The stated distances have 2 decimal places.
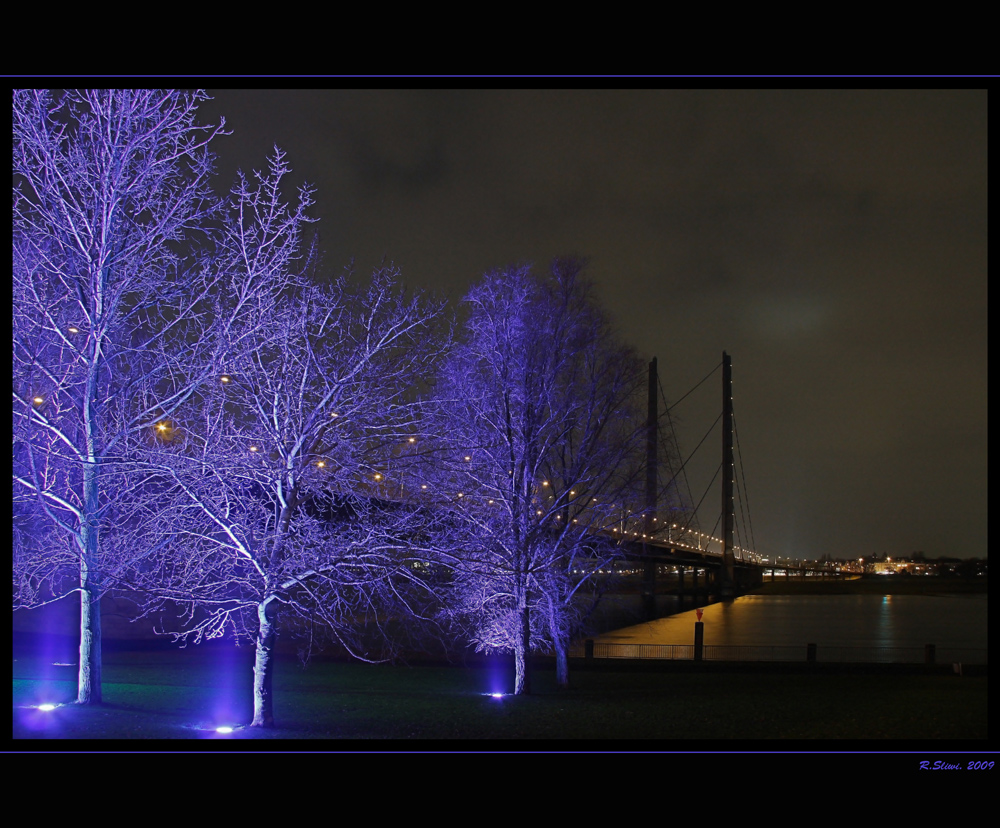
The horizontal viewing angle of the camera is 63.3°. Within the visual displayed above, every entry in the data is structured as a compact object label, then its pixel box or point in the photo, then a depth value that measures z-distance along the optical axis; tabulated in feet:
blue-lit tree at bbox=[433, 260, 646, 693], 44.73
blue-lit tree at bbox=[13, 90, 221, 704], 35.09
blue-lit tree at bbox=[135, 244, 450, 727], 30.86
